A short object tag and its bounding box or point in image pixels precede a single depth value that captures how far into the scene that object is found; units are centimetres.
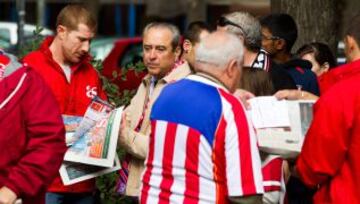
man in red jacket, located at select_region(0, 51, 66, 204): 579
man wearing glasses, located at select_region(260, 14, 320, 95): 808
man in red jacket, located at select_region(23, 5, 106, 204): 762
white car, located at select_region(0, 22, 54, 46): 2442
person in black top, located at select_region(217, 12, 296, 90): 718
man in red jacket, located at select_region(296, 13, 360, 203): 607
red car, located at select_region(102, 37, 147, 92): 1694
